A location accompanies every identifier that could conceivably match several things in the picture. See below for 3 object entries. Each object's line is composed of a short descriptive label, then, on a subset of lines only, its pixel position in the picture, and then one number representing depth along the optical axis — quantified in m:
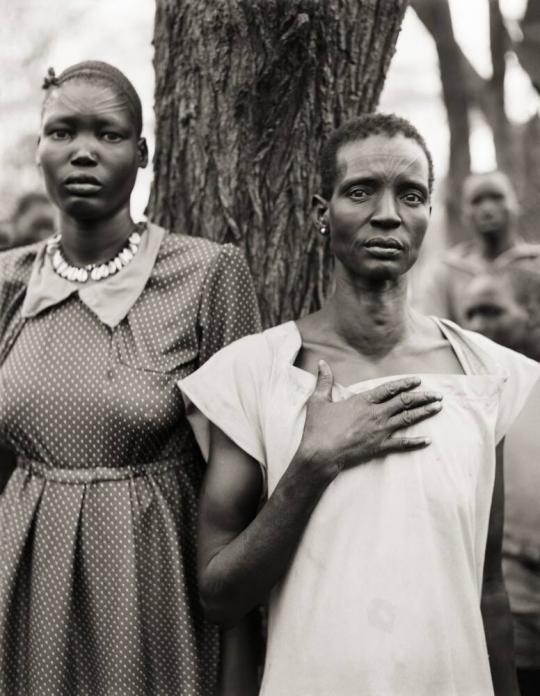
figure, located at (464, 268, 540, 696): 3.10
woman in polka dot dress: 2.68
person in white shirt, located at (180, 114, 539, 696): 2.33
